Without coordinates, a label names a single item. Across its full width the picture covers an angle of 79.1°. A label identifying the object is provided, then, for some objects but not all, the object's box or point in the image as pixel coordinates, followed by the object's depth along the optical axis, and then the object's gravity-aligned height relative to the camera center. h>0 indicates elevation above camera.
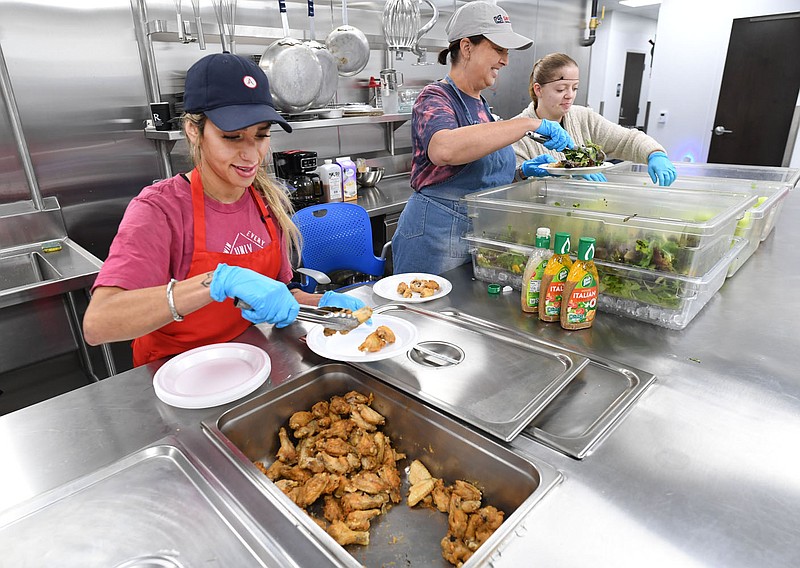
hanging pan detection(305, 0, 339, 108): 3.12 +0.23
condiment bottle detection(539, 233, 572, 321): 1.39 -0.50
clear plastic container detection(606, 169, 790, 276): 1.77 -0.37
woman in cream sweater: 2.65 -0.09
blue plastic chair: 2.63 -0.68
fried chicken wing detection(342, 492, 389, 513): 0.98 -0.76
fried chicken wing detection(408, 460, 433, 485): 1.06 -0.76
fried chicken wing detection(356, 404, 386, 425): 1.17 -0.70
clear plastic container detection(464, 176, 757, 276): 1.32 -0.34
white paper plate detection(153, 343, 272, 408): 1.10 -0.61
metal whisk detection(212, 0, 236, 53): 2.86 +0.55
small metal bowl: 3.95 -0.53
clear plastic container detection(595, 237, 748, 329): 1.36 -0.53
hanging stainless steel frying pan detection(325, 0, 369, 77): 3.41 +0.42
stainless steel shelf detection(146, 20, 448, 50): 2.64 +0.45
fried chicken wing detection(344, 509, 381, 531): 0.94 -0.76
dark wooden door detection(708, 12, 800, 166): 5.68 +0.10
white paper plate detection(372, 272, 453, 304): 1.63 -0.60
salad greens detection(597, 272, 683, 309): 1.37 -0.52
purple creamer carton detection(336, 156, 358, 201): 3.53 -0.48
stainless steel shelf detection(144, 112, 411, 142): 2.69 -0.08
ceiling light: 8.04 +1.57
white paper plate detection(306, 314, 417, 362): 1.24 -0.59
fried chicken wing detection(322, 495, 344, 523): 0.98 -0.77
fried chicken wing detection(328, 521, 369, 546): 0.89 -0.74
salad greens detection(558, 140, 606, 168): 2.08 -0.23
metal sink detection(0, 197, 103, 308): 2.25 -0.64
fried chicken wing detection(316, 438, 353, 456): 1.08 -0.71
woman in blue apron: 1.91 -0.14
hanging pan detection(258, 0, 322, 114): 2.87 +0.23
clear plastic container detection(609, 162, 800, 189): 2.29 -0.34
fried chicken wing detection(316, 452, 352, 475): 1.06 -0.73
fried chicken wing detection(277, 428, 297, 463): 1.10 -0.73
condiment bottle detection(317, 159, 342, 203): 3.43 -0.46
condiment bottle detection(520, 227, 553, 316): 1.43 -0.49
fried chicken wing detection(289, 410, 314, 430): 1.15 -0.70
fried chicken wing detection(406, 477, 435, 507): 1.02 -0.77
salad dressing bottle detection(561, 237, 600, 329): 1.34 -0.51
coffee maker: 3.24 -0.39
